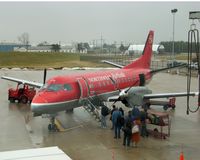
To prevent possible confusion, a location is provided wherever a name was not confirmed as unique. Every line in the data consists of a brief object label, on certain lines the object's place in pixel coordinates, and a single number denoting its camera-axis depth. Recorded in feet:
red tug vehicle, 91.86
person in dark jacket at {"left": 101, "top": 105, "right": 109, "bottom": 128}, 64.34
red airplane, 61.11
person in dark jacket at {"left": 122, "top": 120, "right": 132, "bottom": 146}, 52.26
